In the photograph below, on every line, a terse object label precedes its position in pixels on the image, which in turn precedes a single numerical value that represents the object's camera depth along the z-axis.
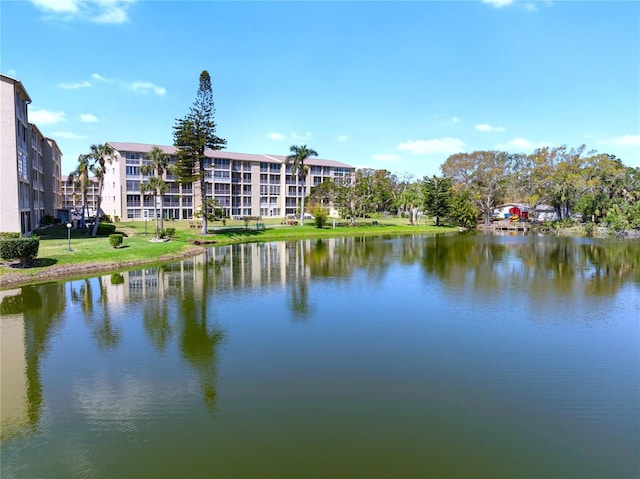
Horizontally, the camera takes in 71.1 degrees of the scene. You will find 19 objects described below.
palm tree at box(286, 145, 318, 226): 78.88
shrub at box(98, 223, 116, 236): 52.31
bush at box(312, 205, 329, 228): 77.69
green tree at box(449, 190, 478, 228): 89.88
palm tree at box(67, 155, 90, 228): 48.72
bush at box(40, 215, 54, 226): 57.94
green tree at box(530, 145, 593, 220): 86.65
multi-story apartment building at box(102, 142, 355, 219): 78.31
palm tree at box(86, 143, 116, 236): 49.19
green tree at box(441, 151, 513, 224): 97.00
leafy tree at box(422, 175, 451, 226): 89.69
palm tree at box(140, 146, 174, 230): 54.16
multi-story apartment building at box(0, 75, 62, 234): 38.94
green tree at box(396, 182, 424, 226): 91.94
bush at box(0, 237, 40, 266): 29.69
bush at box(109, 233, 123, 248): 40.62
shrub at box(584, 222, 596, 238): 79.09
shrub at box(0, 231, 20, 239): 33.03
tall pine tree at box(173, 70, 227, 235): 59.00
